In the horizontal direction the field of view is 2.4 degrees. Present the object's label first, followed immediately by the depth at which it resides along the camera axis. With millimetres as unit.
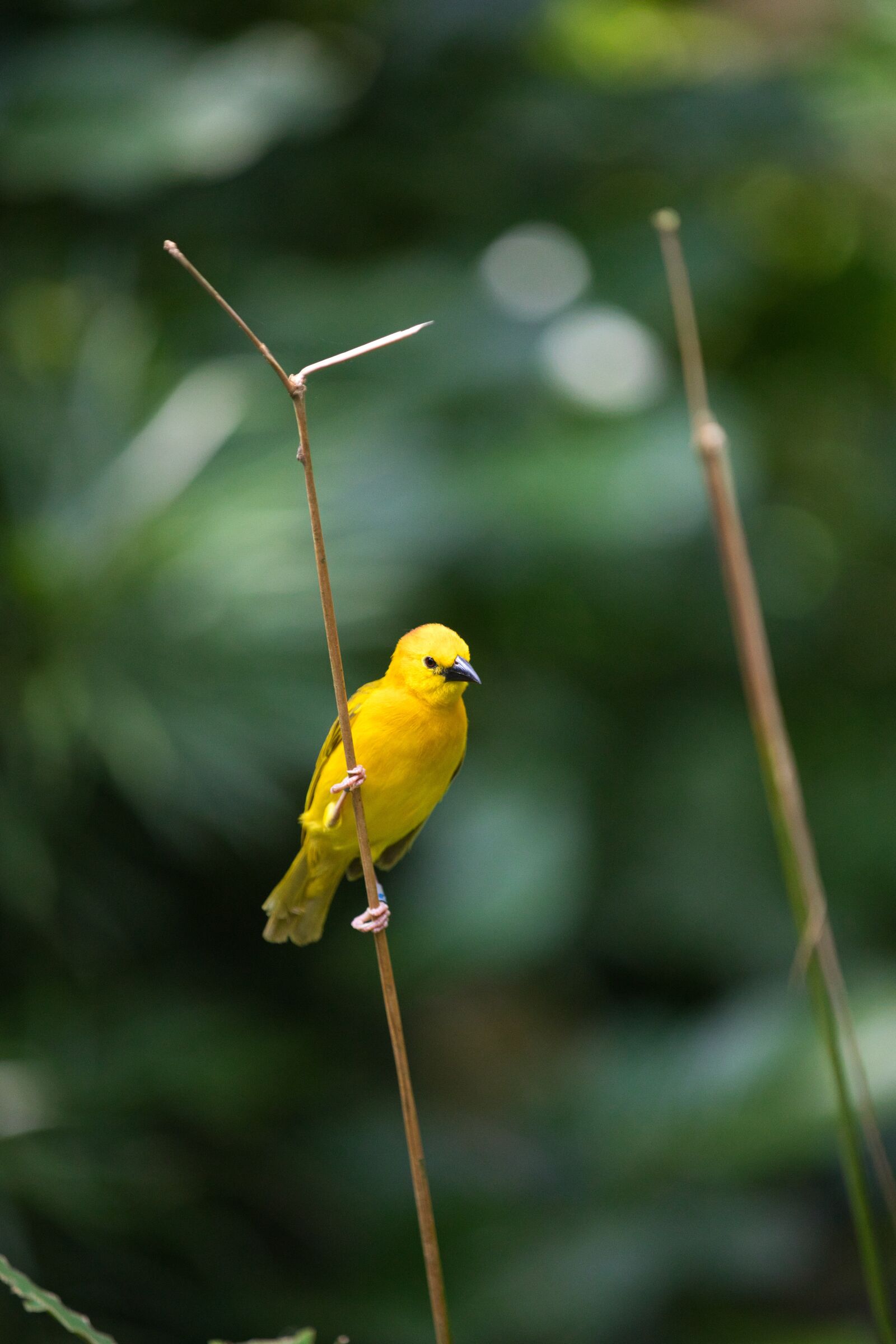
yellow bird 7460
